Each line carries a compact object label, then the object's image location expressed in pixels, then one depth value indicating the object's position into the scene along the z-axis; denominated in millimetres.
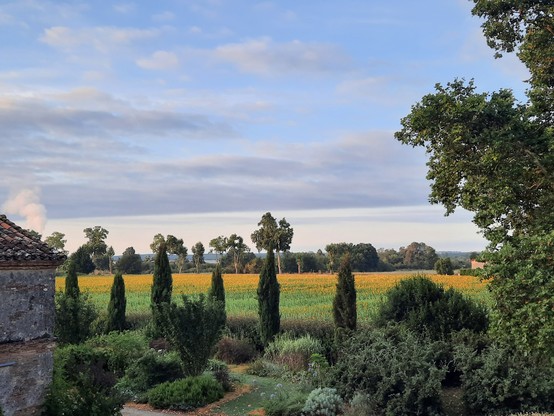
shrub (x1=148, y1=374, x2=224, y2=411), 14789
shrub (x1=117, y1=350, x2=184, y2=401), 16688
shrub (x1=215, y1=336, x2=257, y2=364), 21906
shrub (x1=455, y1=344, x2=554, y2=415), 12891
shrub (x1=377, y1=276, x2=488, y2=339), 17625
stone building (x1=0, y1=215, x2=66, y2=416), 10891
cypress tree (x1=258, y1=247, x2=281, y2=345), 22594
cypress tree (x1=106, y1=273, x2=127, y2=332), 26656
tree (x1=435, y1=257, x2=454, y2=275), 56219
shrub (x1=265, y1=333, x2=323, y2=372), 19000
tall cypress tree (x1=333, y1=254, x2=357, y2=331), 20141
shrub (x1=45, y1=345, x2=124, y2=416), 10547
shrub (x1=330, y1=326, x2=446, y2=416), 12836
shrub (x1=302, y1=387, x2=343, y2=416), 13117
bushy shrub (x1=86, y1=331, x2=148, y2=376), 18250
